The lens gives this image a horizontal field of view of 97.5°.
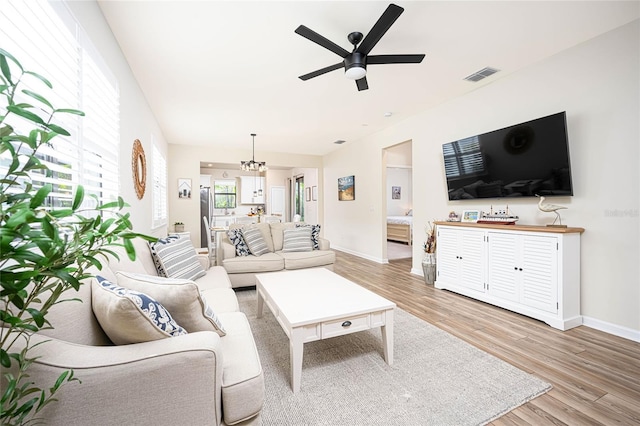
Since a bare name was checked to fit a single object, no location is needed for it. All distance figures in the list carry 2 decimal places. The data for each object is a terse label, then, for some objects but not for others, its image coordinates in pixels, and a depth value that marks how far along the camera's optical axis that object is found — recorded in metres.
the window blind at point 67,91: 1.22
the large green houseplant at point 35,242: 0.58
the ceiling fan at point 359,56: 2.00
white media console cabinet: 2.60
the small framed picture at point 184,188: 6.39
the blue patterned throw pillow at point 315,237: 4.46
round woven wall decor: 3.03
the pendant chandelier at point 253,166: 6.00
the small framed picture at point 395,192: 9.91
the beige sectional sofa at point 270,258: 3.72
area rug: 1.55
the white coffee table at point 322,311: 1.75
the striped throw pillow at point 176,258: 2.47
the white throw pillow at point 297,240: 4.27
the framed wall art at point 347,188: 6.48
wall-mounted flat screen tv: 2.74
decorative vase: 4.04
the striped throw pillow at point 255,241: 4.02
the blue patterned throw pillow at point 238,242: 3.95
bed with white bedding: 7.82
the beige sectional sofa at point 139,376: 0.89
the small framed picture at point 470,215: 3.57
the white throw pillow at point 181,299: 1.26
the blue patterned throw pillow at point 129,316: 1.04
